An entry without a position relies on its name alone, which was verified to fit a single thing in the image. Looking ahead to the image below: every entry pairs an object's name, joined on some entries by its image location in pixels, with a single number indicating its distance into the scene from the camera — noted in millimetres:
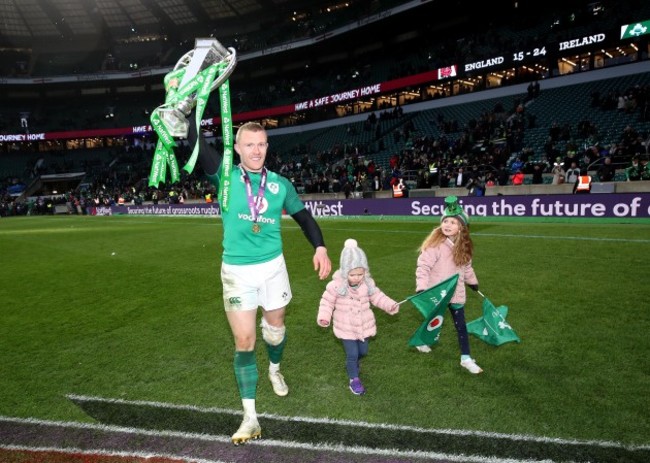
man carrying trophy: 3096
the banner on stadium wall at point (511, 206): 13883
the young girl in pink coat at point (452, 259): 4121
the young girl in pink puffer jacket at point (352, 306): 3676
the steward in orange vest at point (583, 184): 15859
